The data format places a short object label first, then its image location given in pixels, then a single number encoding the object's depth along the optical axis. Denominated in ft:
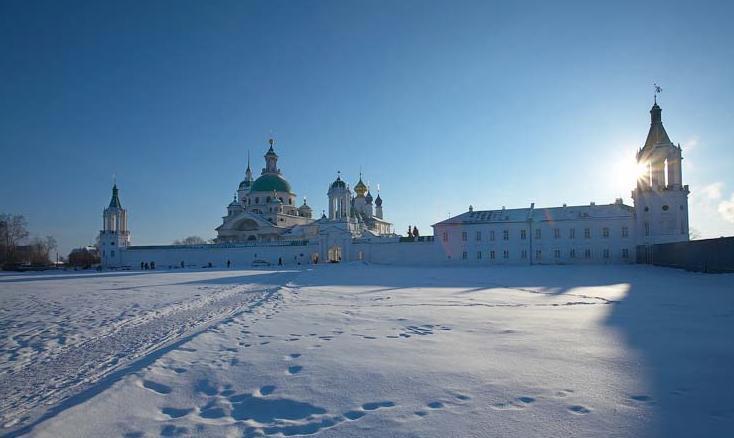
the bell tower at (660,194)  132.05
